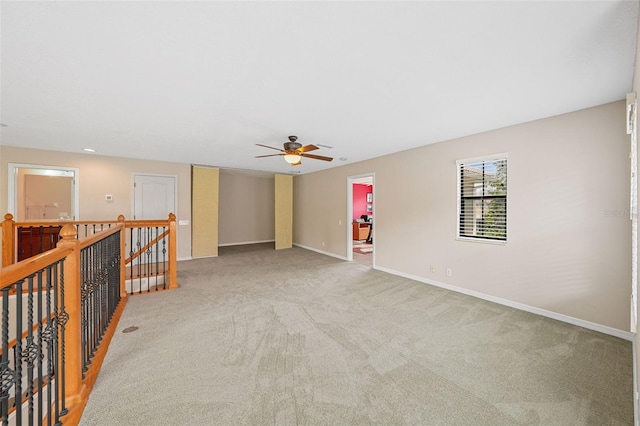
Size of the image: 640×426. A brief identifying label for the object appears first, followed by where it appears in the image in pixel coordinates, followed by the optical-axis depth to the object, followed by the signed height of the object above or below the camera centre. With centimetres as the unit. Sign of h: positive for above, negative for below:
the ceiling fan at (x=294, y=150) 367 +92
